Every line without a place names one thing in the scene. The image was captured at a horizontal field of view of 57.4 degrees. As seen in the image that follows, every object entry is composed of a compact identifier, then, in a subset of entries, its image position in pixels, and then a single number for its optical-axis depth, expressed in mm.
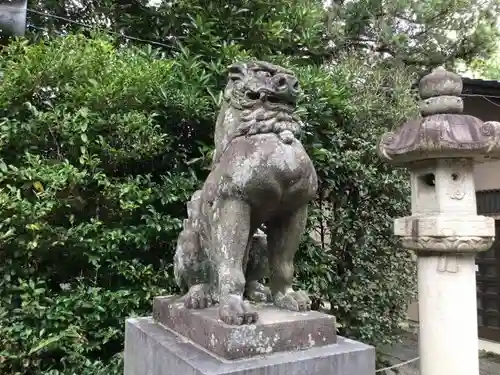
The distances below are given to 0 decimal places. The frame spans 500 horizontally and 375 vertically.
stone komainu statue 1695
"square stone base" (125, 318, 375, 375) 1489
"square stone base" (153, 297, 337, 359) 1546
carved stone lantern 2982
